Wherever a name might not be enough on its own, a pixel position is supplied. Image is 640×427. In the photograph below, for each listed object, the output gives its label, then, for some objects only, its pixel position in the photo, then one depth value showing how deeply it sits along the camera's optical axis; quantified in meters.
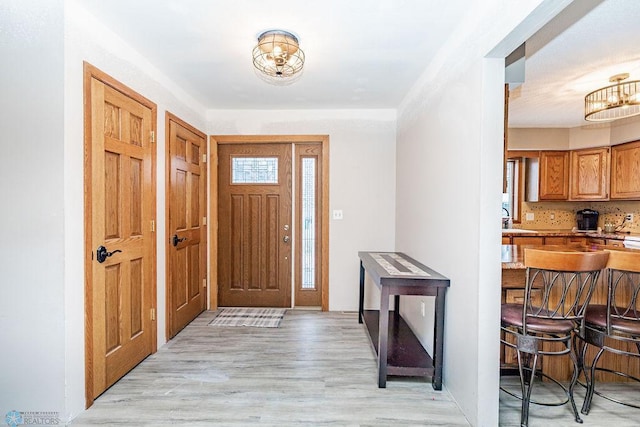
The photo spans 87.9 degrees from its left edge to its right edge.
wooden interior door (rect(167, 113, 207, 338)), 3.04
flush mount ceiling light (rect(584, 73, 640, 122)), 2.75
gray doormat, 3.48
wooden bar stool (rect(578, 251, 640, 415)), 1.80
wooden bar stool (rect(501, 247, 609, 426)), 1.72
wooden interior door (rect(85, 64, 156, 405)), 2.01
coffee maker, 4.75
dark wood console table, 2.24
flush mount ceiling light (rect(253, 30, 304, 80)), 2.17
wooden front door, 3.99
